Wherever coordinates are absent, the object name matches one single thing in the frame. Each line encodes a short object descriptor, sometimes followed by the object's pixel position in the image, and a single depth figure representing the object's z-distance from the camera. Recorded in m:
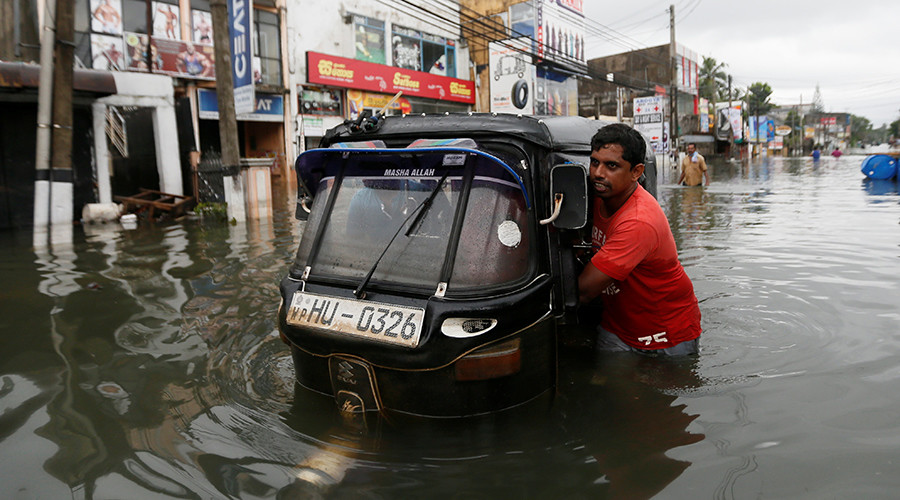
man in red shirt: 3.55
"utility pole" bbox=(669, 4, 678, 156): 32.19
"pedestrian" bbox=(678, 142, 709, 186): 20.44
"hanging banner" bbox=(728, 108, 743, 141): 57.00
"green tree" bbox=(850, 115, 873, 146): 142.62
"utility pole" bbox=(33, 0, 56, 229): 8.94
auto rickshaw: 3.12
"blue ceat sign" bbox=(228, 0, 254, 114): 13.23
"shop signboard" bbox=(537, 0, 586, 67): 34.81
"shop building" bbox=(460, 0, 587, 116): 32.66
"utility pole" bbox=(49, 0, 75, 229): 9.03
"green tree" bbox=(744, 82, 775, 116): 79.38
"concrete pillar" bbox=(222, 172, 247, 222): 12.65
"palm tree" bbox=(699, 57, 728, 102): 65.25
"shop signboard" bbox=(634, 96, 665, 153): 26.58
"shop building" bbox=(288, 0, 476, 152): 23.16
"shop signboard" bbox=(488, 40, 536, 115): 32.44
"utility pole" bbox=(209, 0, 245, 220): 11.80
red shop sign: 23.38
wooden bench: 13.60
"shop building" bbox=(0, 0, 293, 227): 14.13
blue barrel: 22.86
